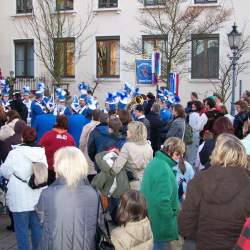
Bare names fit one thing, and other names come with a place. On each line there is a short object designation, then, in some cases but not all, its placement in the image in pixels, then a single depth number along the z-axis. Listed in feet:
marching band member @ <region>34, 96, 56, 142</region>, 32.12
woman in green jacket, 17.34
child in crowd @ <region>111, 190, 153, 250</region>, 13.87
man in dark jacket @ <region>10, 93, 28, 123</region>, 46.19
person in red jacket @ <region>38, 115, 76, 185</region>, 25.35
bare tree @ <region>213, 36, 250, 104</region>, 73.84
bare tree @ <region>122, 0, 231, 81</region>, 73.97
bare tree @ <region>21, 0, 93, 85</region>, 81.66
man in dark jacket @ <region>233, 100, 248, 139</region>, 32.12
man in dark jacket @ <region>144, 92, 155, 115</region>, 42.25
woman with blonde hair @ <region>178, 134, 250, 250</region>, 12.78
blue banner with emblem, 51.90
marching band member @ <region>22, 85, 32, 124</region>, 46.78
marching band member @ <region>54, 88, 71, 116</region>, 39.06
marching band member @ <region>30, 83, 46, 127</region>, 39.81
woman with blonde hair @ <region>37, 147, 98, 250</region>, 13.84
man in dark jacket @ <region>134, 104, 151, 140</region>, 35.06
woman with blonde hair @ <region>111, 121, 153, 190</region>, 21.11
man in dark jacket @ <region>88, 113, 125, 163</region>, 24.73
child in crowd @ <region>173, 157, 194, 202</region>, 21.63
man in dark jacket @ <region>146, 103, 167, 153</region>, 36.94
